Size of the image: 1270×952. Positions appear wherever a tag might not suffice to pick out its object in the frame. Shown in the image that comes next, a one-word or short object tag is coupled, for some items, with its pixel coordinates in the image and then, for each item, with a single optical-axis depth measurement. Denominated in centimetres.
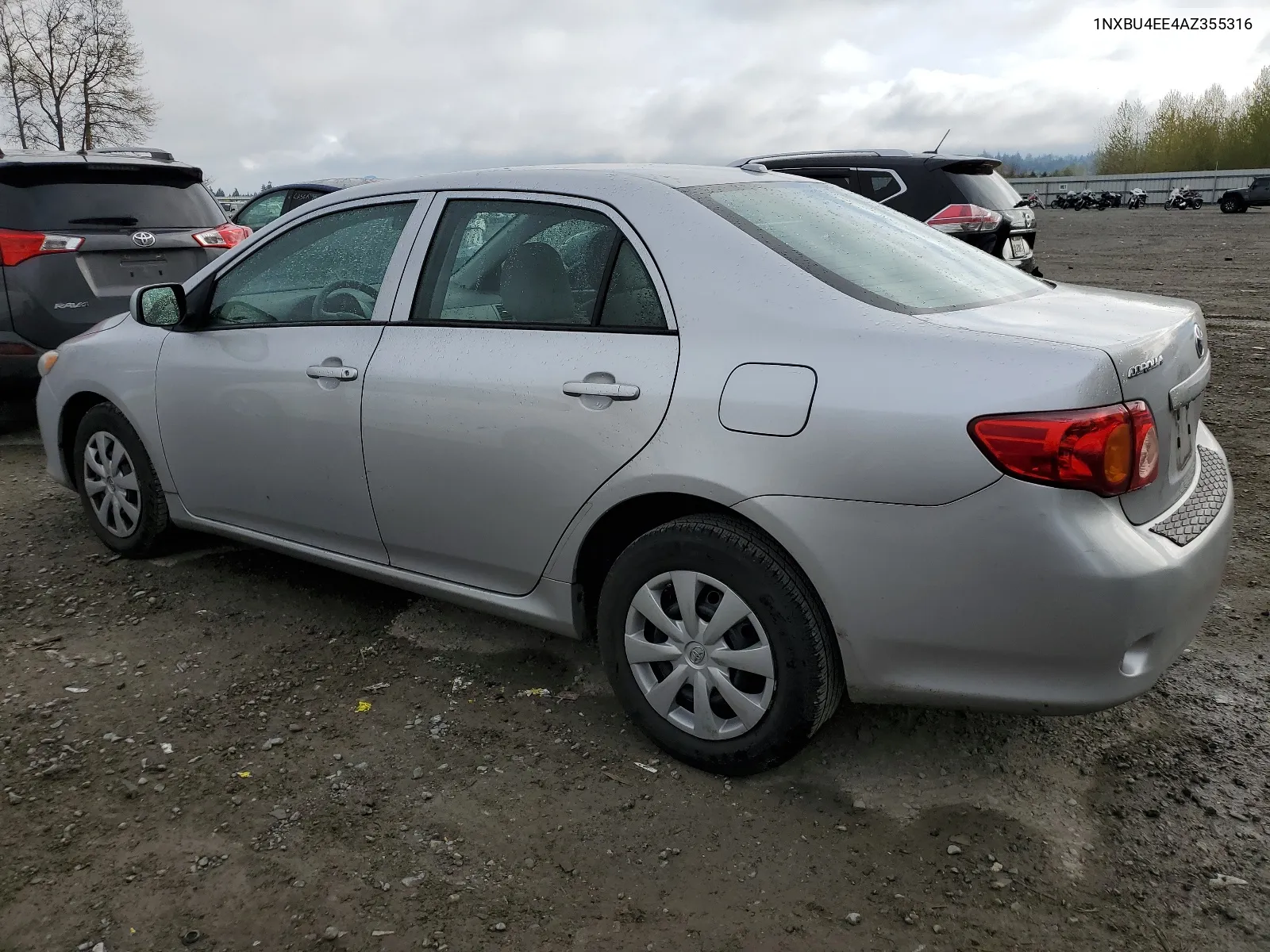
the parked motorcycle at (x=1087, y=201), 6378
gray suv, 638
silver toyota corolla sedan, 235
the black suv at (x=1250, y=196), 4338
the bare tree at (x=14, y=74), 4166
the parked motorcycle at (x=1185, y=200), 5434
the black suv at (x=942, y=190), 839
